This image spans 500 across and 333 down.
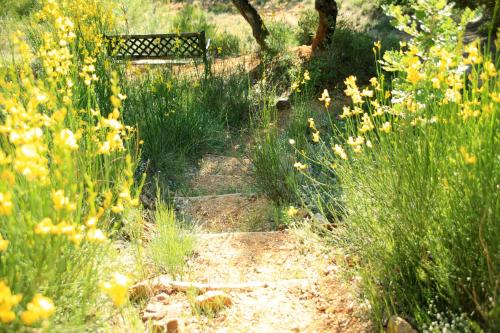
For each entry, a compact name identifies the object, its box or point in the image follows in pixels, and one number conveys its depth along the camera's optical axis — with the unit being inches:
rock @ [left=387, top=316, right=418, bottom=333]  71.9
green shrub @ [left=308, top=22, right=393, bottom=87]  294.2
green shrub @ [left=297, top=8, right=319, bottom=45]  354.0
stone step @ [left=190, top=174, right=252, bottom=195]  181.9
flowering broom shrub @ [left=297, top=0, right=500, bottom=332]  68.7
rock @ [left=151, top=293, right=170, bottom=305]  92.0
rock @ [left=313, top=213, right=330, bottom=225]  125.8
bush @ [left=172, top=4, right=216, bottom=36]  443.5
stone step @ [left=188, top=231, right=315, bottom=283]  111.1
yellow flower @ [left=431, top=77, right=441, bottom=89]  71.9
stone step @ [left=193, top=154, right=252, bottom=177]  202.5
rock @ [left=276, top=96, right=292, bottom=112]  284.5
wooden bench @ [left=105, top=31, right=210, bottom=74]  305.6
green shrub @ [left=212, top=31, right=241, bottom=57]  404.8
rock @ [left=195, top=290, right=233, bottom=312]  88.3
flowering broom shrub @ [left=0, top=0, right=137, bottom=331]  50.1
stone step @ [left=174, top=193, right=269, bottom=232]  148.2
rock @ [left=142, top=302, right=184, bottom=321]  86.3
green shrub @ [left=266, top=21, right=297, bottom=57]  320.8
